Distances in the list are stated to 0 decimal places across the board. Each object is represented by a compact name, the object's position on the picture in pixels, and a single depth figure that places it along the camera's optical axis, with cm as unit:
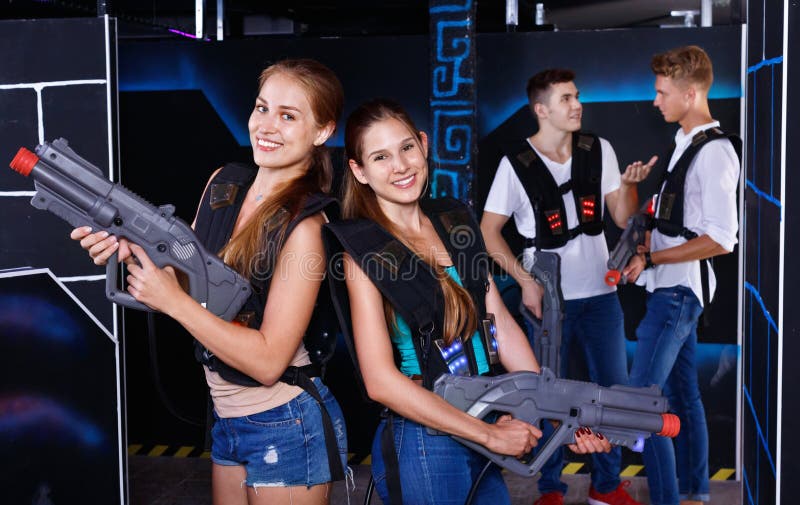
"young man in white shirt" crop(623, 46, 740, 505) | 404
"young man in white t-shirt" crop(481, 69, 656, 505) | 427
